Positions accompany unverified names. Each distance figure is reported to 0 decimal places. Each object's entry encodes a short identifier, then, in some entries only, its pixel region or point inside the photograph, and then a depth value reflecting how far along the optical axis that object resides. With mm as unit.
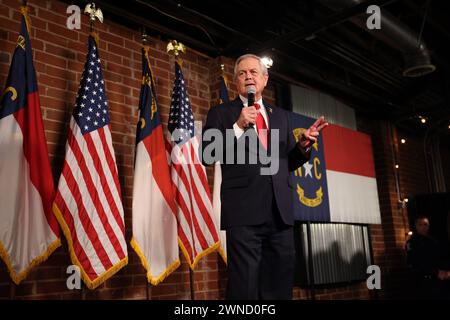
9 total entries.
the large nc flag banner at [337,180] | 4953
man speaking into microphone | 1920
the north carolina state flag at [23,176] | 2561
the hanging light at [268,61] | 4227
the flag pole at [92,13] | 3129
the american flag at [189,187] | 3402
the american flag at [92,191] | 2781
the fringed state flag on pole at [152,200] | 3189
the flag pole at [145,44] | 3459
